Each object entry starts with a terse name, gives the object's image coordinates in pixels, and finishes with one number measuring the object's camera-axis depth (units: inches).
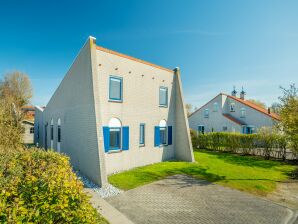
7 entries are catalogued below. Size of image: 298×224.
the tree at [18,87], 1461.7
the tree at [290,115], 472.7
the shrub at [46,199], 115.3
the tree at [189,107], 3196.9
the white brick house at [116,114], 447.5
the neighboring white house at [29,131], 1484.1
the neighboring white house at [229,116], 1256.2
